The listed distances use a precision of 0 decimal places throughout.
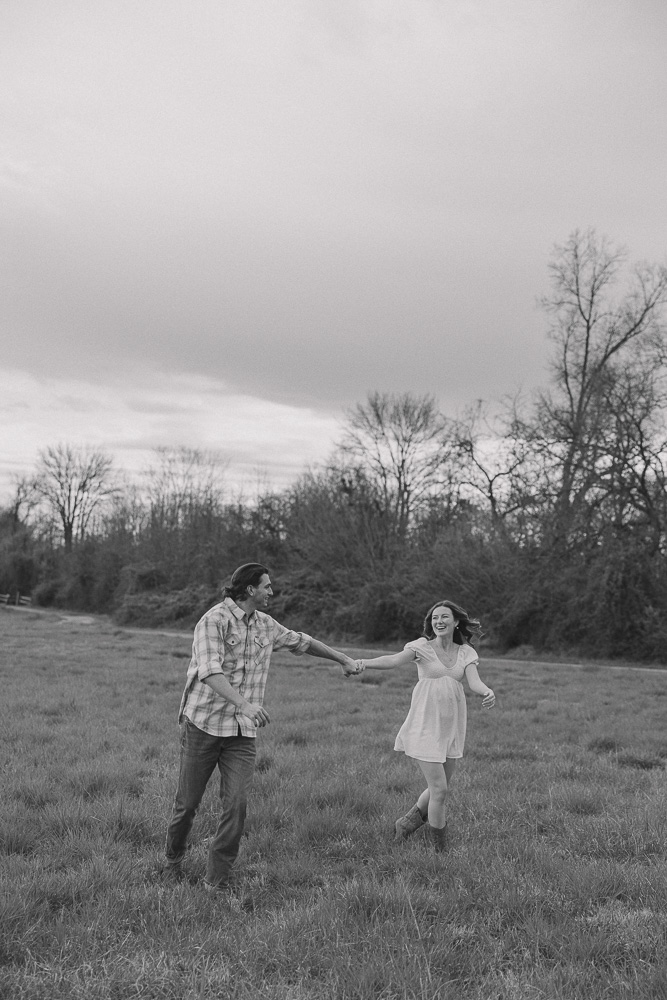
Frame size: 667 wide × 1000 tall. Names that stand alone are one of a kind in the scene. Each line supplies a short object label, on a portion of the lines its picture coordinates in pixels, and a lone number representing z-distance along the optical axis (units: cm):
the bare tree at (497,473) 2650
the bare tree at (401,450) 3547
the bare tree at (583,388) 2428
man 519
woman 603
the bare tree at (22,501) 7119
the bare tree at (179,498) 4906
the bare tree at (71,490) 6706
